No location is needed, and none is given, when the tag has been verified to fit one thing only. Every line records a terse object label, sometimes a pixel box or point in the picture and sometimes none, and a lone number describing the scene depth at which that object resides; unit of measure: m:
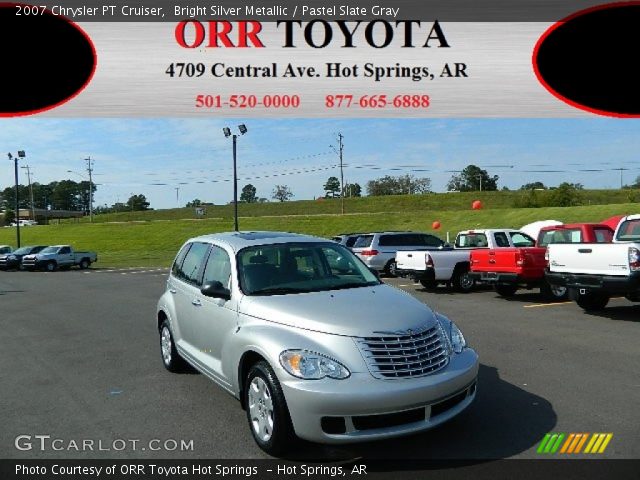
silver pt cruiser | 3.81
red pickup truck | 12.28
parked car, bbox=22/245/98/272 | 32.81
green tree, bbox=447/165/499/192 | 139.50
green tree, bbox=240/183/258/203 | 170.25
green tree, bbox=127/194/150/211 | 158.00
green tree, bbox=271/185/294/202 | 153.75
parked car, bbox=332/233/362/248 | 20.94
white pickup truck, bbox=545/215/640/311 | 9.18
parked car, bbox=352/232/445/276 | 19.75
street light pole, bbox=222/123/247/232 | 33.19
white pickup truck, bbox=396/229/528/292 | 14.41
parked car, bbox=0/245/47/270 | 34.69
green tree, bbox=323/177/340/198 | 157.88
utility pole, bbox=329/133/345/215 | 79.25
